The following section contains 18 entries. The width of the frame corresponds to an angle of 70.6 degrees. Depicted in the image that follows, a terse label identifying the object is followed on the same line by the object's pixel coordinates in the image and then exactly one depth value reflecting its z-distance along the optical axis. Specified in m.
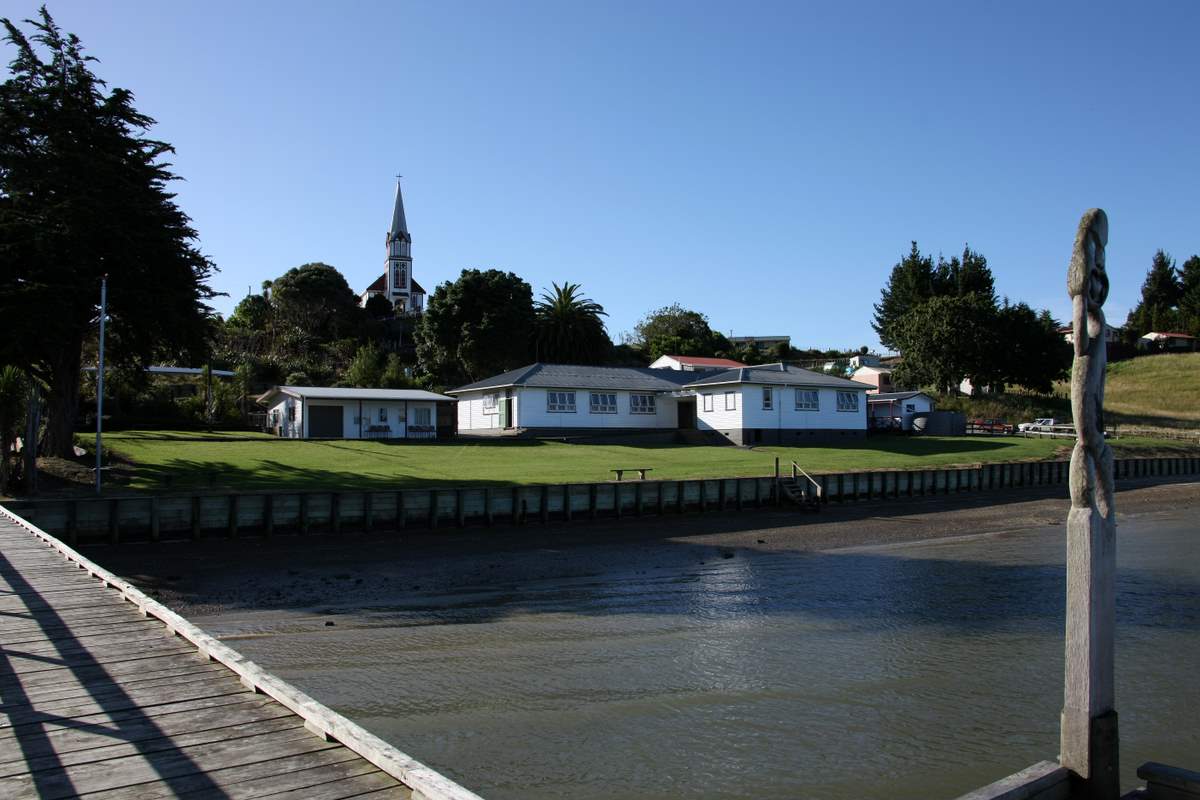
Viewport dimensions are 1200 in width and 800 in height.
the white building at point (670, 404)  52.41
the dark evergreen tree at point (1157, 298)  133.88
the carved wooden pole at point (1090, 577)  6.07
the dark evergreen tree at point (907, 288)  99.25
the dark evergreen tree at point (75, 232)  30.12
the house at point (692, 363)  83.56
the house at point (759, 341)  146.75
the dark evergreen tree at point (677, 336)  105.31
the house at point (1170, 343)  115.00
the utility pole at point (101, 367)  24.75
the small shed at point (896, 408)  66.31
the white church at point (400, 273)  139.50
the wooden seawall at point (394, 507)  21.75
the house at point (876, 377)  89.62
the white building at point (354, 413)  48.84
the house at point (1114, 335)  125.32
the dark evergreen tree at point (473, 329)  76.88
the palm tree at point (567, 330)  84.38
